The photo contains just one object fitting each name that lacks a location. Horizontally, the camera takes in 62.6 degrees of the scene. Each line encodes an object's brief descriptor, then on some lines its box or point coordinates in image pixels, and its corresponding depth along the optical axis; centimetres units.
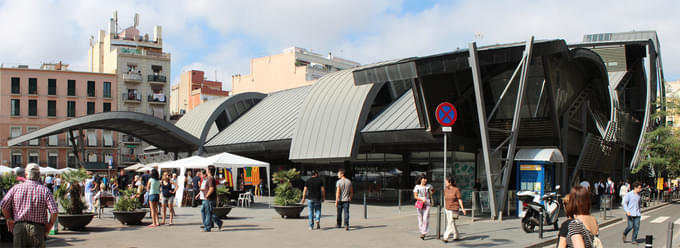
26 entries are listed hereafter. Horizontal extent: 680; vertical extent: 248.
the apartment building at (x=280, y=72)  7688
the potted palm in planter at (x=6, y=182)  1370
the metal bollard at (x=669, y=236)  902
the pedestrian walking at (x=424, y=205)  1351
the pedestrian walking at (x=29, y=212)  719
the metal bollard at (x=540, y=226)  1389
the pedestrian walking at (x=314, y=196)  1498
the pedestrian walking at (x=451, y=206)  1318
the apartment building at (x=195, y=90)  8164
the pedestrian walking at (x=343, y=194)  1495
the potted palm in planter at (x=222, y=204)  1753
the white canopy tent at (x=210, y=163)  2370
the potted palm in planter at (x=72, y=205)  1398
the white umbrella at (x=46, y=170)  3212
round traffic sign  1432
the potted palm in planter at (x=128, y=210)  1548
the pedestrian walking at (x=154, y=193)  1516
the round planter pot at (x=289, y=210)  1794
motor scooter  1512
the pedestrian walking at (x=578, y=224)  557
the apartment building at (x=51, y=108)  5697
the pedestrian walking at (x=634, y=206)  1360
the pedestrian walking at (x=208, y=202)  1420
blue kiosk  1942
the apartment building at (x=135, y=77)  6328
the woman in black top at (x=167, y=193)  1571
